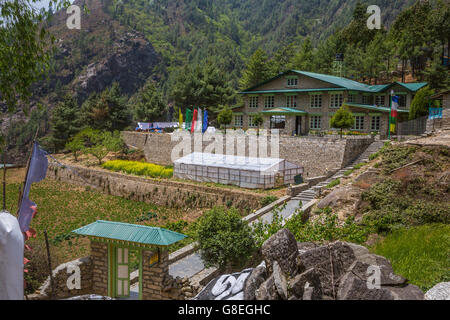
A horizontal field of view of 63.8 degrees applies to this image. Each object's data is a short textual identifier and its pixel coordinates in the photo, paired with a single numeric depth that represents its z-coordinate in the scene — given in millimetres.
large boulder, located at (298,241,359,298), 7676
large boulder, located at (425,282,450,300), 7195
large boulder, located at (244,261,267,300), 6574
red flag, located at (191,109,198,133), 28789
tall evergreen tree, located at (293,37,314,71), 48750
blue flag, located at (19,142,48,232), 6359
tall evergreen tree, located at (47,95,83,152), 44094
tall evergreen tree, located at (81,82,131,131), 45844
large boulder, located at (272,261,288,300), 6496
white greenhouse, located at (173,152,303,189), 22625
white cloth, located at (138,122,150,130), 41688
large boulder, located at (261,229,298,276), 7688
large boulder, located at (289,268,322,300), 6654
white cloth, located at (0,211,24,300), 4848
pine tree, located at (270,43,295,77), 48800
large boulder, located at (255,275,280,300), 6348
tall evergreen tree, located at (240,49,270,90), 46531
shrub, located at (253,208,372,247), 12062
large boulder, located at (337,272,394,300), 6438
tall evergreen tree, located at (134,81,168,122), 46719
